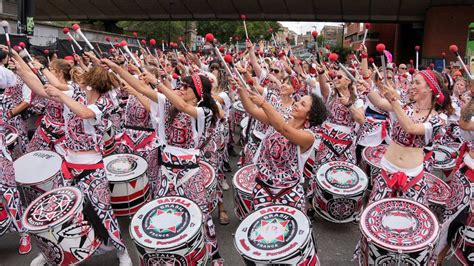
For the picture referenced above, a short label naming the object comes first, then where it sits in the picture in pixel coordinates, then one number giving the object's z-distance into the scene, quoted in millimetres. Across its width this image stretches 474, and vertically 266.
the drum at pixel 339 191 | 4379
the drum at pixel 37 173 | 3812
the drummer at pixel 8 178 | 3646
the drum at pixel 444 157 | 5617
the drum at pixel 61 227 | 3051
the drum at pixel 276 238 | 2717
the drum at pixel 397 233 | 2852
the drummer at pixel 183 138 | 3516
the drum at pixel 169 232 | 2869
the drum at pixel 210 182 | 4008
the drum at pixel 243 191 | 4133
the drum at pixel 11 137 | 4938
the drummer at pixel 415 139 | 3361
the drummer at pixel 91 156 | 3439
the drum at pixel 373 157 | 4977
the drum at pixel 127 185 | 4109
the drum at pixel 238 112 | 8617
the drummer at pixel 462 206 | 3309
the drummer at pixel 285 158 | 3230
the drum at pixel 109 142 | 5897
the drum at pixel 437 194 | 3990
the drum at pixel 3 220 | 3617
